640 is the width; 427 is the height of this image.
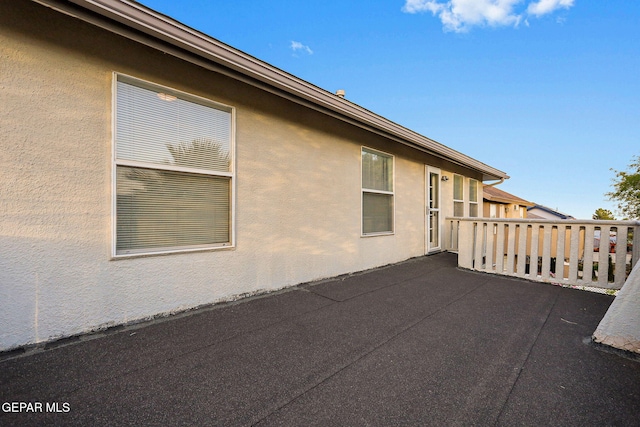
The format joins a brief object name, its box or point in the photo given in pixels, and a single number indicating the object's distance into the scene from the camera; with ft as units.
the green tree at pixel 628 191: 41.62
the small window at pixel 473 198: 26.65
